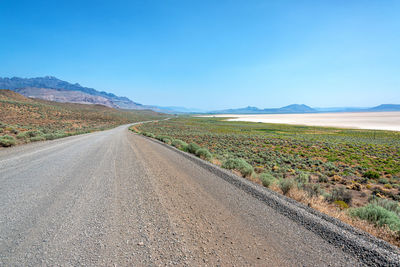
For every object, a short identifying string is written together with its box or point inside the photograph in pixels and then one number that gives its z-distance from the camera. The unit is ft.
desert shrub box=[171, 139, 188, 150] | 46.26
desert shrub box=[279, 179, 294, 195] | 18.39
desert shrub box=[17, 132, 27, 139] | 49.19
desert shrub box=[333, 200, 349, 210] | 19.55
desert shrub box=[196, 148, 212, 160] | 35.58
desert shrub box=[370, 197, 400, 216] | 18.54
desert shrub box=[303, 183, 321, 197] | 19.52
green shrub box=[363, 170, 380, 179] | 41.21
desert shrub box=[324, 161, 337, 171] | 47.70
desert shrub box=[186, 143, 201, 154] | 39.88
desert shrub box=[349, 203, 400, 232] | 12.45
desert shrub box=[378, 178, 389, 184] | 36.55
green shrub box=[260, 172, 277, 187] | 20.59
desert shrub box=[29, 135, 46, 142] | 48.34
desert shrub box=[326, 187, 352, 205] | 22.43
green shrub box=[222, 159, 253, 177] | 24.20
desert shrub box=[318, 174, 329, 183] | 36.78
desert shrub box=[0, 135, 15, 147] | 38.74
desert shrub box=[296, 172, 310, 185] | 33.46
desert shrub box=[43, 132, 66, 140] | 54.35
